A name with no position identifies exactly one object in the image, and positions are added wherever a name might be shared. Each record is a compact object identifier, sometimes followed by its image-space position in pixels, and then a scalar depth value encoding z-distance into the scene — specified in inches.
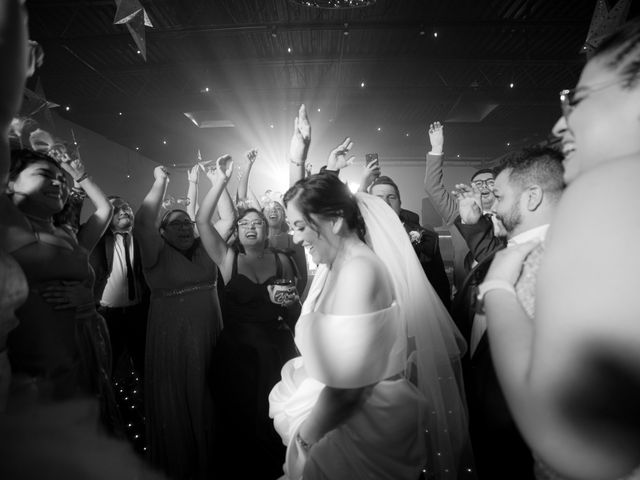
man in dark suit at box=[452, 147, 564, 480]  48.1
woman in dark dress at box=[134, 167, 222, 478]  100.9
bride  54.5
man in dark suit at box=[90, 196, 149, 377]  137.6
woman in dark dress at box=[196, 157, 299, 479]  101.2
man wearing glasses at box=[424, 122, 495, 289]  123.3
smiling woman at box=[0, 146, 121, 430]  64.6
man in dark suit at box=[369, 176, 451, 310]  120.1
